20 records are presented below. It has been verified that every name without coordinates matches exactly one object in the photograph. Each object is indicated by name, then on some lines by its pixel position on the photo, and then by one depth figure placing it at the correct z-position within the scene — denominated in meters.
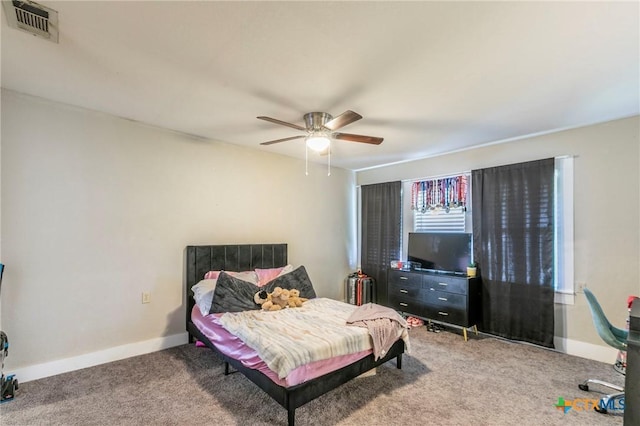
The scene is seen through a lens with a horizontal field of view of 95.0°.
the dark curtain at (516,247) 3.54
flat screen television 4.25
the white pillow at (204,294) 3.09
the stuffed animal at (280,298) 3.29
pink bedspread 2.06
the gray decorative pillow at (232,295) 3.04
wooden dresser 3.88
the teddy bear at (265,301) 3.19
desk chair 2.32
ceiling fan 2.96
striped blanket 2.09
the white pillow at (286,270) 3.76
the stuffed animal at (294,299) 3.34
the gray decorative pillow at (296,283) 3.56
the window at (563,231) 3.46
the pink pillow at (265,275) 3.62
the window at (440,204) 4.44
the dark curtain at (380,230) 5.19
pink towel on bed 2.60
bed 2.06
